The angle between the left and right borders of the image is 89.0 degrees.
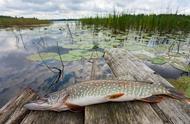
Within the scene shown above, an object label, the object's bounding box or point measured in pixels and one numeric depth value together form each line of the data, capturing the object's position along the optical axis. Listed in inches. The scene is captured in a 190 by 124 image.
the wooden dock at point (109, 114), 12.0
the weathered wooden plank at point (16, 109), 14.1
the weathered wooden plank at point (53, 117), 12.9
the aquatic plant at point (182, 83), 27.4
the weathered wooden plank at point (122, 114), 11.9
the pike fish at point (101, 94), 13.8
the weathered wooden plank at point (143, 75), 12.5
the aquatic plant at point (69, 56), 39.3
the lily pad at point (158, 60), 36.5
